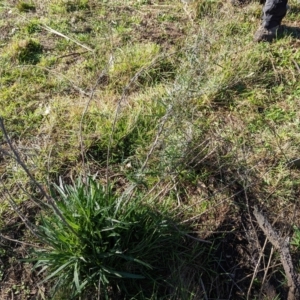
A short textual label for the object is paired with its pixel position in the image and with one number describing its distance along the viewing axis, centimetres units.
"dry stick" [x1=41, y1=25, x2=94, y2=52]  395
